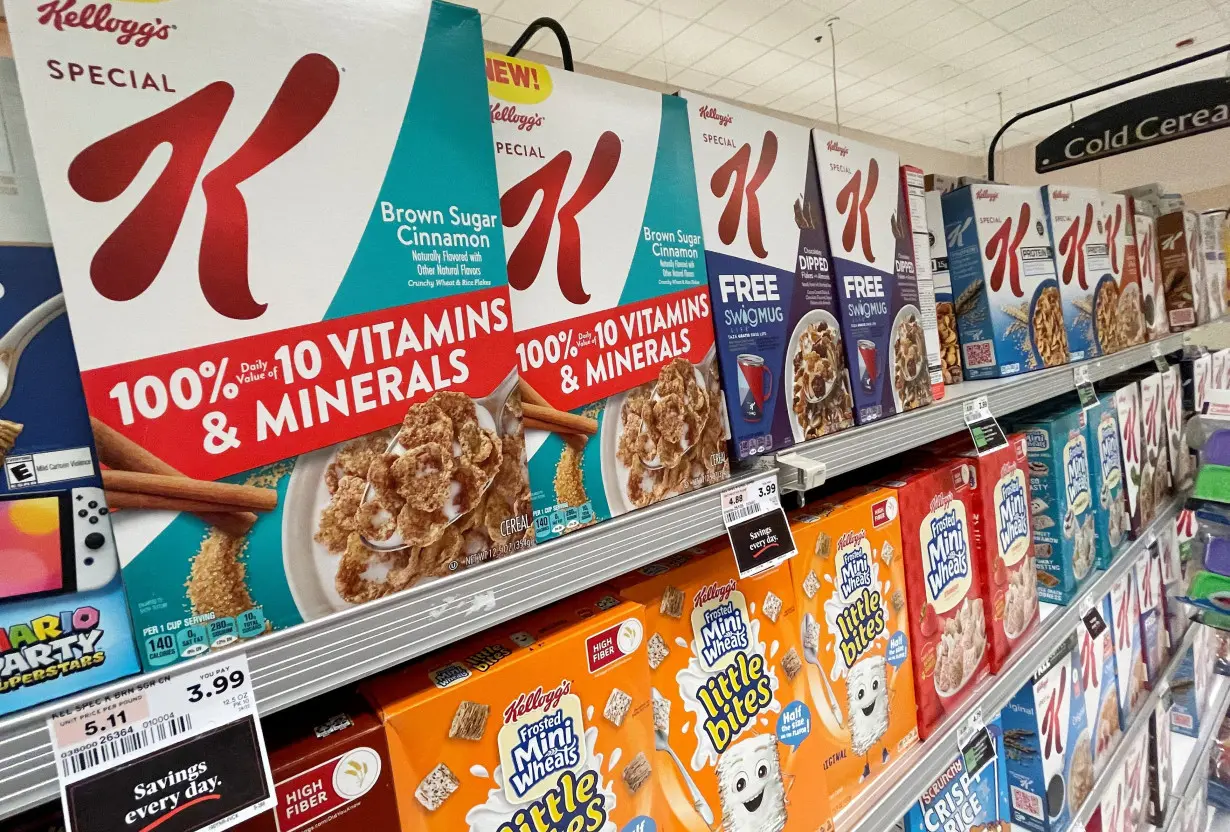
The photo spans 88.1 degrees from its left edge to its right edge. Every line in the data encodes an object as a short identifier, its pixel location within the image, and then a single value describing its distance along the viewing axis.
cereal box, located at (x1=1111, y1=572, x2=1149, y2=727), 1.76
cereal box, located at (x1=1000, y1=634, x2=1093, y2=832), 1.36
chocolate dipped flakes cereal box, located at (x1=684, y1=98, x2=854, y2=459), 0.79
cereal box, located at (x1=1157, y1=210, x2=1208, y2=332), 2.20
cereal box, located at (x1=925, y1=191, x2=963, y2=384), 1.43
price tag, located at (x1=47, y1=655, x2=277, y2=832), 0.39
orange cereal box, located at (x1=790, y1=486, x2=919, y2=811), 0.92
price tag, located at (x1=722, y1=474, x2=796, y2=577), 0.75
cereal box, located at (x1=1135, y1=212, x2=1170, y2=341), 2.01
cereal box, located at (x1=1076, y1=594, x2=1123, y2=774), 1.55
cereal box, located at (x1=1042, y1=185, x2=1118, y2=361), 1.56
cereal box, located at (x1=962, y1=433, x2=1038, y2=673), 1.23
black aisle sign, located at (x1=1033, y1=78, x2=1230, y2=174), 1.96
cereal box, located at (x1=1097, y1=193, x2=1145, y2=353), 1.77
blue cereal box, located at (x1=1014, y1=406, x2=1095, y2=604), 1.46
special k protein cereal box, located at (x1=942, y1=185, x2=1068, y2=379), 1.39
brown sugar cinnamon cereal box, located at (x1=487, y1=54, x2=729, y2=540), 0.62
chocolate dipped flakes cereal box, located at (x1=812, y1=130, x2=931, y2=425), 0.96
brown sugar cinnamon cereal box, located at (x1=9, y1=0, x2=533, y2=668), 0.40
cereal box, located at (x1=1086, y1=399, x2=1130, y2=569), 1.62
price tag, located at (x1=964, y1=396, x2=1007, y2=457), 1.15
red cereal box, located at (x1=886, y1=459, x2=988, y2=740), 1.09
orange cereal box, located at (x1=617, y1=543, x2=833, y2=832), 0.75
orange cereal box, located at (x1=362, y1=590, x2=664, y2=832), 0.54
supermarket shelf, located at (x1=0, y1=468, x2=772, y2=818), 0.38
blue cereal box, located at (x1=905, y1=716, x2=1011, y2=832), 1.09
